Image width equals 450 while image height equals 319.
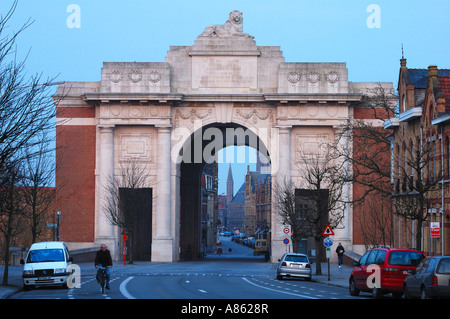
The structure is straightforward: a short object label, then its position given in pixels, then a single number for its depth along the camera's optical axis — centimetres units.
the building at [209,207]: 12905
